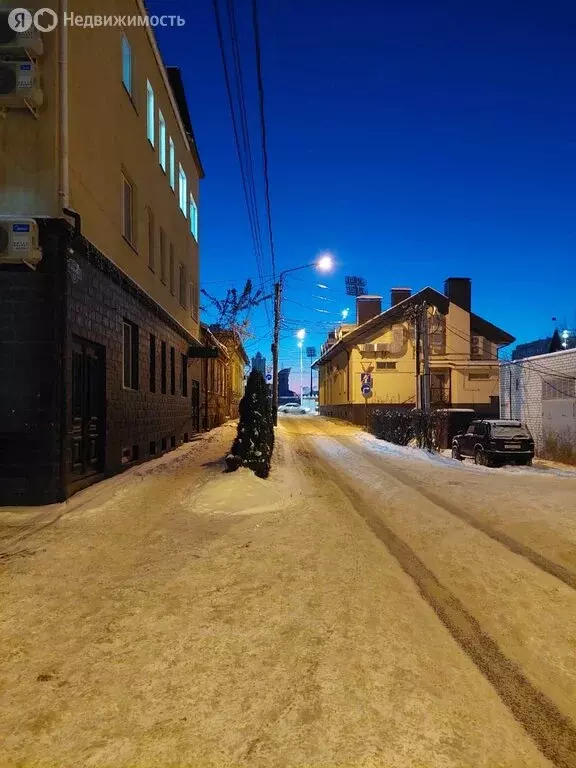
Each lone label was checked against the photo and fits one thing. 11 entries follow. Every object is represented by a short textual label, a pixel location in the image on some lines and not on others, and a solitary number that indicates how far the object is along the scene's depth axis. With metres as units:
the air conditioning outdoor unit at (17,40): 7.75
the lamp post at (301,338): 59.52
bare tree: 44.57
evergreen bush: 10.20
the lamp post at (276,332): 31.88
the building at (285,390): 106.94
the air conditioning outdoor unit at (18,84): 7.71
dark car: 17.02
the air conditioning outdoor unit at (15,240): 7.58
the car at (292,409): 73.25
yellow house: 39.41
